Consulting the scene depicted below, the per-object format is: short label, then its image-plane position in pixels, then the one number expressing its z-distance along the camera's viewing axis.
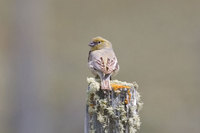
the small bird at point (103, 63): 6.41
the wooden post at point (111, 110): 5.39
